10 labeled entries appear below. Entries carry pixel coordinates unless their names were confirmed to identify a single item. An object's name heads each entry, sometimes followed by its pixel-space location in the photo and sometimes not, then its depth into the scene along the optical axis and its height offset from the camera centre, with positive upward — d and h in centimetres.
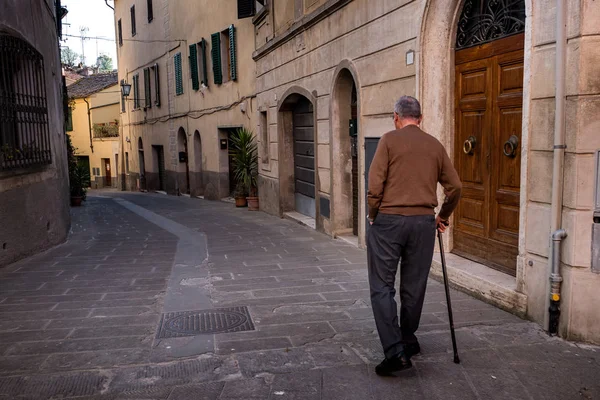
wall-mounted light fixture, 2686 +219
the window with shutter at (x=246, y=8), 1482 +312
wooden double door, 517 -20
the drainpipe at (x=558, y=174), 415 -34
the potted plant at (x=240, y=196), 1639 -168
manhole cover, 469 -153
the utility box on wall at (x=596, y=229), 407 -72
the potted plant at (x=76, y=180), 2030 -143
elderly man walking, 369 -51
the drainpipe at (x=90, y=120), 4056 +125
